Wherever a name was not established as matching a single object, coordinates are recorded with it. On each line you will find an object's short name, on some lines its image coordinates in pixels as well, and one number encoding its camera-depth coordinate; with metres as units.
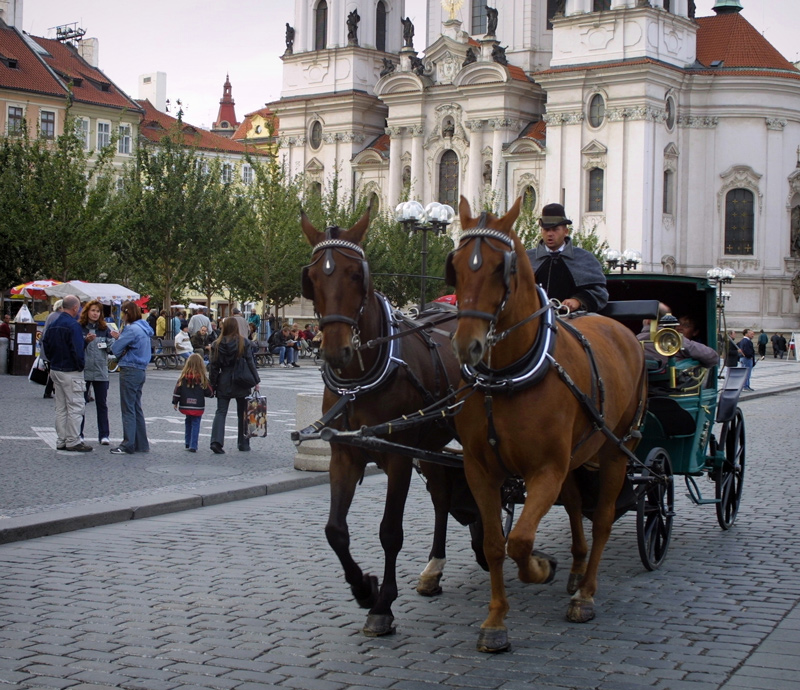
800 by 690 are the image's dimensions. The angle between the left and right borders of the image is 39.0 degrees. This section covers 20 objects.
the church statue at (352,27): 67.31
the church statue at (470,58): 62.28
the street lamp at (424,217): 21.73
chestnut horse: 5.30
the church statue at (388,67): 66.25
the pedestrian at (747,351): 34.31
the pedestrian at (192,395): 13.90
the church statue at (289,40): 69.99
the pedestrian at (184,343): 30.95
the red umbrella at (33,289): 33.22
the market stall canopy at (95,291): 31.84
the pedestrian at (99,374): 14.27
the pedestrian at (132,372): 13.52
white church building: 57.03
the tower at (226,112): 123.56
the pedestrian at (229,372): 13.91
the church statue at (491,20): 63.20
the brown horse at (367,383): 5.85
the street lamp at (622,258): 42.25
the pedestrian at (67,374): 13.37
